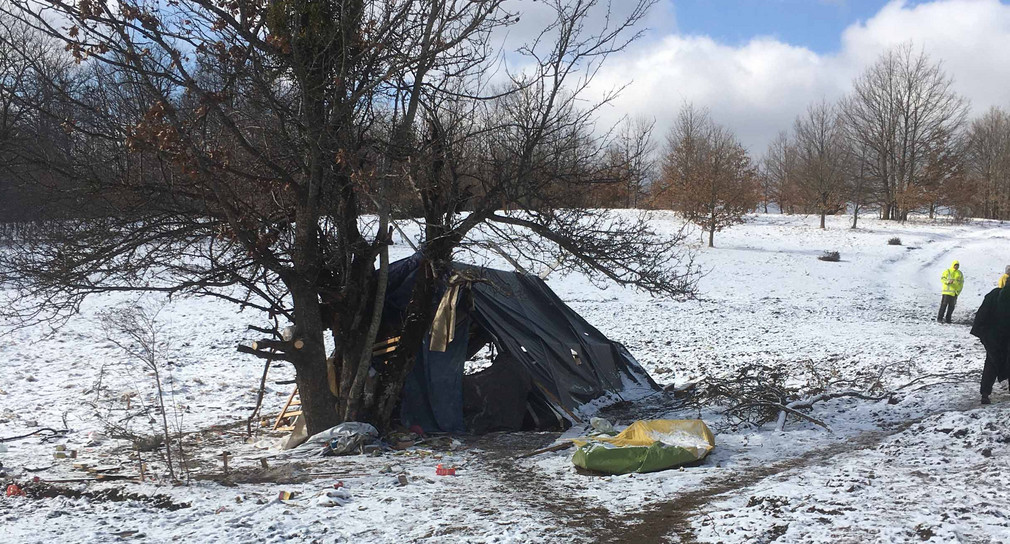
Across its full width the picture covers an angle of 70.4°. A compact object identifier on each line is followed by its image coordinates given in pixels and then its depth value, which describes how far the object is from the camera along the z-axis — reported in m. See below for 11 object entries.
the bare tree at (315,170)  6.66
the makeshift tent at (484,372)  8.91
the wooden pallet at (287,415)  9.21
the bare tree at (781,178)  56.38
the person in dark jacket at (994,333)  7.71
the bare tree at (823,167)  43.56
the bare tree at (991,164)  54.69
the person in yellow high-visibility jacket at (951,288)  16.89
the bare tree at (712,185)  33.47
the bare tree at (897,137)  46.16
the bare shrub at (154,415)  6.94
